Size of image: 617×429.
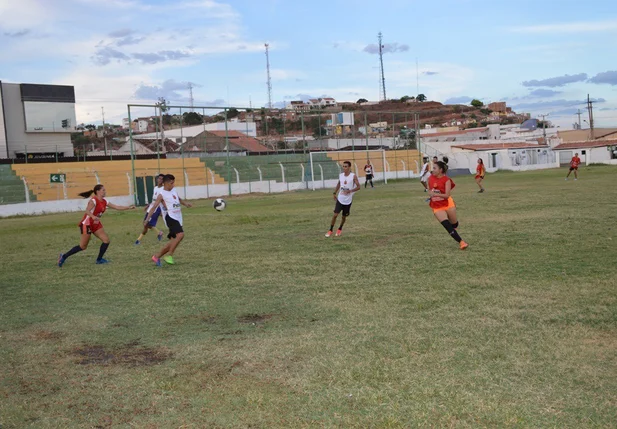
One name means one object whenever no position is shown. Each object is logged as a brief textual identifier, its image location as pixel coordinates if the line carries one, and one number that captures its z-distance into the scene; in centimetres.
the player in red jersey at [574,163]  3975
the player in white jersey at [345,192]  1627
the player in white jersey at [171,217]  1249
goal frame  4769
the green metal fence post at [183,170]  4088
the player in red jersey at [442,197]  1317
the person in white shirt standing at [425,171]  3399
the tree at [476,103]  18075
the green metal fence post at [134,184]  3782
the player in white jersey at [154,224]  1678
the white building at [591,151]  8062
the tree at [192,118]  4140
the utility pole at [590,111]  10188
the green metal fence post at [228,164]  4291
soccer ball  1751
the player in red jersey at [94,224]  1342
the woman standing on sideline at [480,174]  3162
